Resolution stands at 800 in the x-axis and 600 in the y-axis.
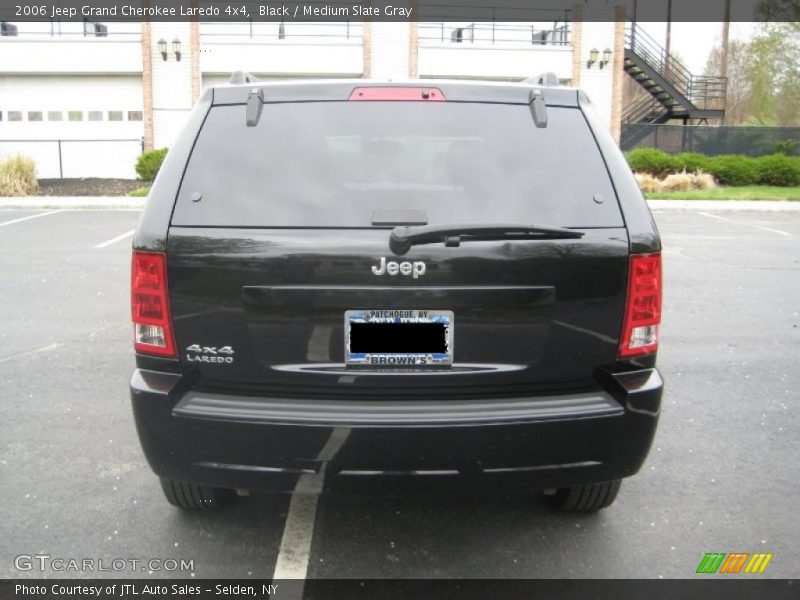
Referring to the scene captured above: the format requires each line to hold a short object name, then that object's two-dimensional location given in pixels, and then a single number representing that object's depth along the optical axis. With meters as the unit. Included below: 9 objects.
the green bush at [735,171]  24.23
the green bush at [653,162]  23.80
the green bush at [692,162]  24.14
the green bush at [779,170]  24.00
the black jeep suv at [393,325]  2.67
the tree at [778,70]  34.81
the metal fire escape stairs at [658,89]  28.86
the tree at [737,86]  46.90
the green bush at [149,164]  22.20
